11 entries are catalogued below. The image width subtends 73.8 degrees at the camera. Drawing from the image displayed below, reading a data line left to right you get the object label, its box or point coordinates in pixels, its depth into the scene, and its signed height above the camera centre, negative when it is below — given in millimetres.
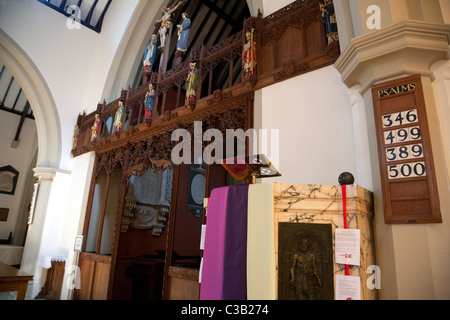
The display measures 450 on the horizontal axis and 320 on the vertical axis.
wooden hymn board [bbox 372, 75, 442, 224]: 1999 +635
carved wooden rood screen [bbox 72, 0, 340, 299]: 3670 +1978
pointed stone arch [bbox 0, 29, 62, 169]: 7258 +3279
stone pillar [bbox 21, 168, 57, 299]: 6691 +73
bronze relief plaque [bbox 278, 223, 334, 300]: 1843 -119
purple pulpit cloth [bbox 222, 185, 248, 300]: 2057 -42
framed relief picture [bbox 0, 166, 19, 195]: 10890 +1921
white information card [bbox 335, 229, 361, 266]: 1835 -13
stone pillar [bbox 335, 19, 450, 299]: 1915 +952
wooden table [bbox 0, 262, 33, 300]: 3307 -529
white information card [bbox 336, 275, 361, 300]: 1795 -255
